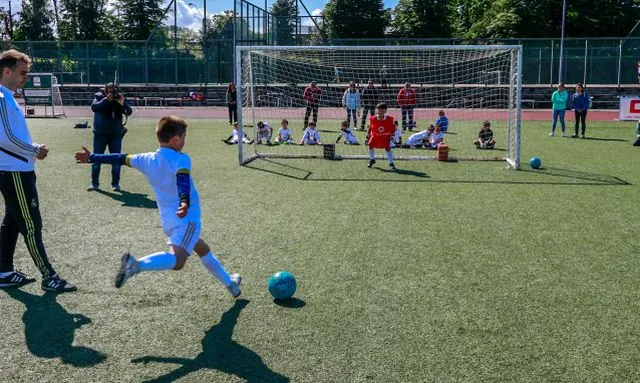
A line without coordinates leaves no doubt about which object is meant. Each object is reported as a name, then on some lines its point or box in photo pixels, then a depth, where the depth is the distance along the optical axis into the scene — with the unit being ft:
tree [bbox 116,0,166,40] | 200.54
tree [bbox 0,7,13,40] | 243.19
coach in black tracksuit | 17.90
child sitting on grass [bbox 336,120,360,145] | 63.77
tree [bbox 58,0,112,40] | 219.00
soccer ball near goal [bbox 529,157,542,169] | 45.55
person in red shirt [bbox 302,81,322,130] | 67.46
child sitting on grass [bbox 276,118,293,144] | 64.34
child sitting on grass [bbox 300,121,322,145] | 62.75
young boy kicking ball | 15.57
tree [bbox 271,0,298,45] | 119.57
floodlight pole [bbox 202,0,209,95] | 122.23
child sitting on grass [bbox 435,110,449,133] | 60.29
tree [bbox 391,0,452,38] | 191.28
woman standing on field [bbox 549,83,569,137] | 68.03
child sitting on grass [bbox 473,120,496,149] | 59.26
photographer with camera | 35.94
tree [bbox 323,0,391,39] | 200.54
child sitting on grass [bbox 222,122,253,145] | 61.52
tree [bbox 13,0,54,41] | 227.61
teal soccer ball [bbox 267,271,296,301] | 17.81
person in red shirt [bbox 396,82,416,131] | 66.75
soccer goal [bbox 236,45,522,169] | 59.21
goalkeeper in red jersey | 46.47
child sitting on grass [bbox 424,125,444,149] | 59.47
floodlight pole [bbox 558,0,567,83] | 109.33
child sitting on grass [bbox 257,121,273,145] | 62.05
